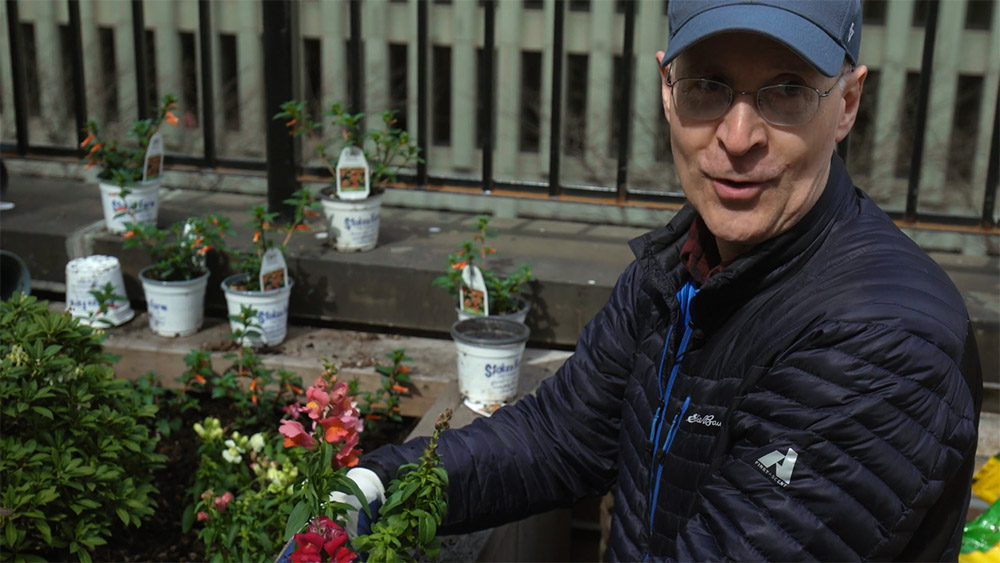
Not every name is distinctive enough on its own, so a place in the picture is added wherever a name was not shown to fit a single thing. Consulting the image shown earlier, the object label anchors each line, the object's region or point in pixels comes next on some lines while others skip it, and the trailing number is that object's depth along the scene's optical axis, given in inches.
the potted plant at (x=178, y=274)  151.8
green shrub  94.3
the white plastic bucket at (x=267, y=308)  147.6
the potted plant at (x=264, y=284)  147.6
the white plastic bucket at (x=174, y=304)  151.3
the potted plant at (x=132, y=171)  166.7
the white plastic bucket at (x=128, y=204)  166.6
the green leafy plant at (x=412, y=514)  72.2
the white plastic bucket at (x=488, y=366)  128.3
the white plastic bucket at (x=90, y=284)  154.3
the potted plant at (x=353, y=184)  160.1
